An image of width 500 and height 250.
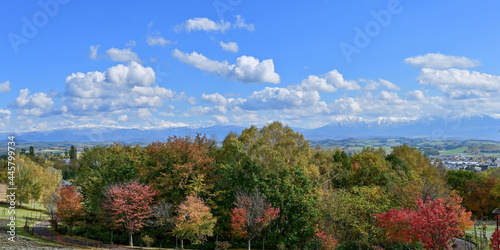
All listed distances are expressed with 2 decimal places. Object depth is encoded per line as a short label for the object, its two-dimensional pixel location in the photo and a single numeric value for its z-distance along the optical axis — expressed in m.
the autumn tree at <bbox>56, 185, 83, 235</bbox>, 44.03
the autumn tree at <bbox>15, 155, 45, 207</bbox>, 68.16
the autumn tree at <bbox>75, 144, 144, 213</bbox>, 43.00
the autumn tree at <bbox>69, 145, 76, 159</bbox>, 135.10
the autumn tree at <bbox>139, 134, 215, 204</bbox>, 38.84
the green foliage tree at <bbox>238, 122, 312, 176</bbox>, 39.12
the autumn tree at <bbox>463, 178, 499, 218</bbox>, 61.12
